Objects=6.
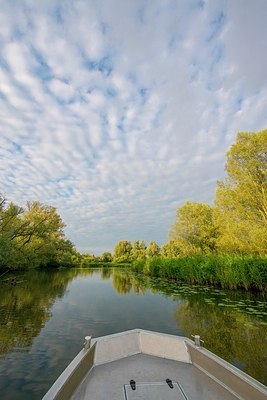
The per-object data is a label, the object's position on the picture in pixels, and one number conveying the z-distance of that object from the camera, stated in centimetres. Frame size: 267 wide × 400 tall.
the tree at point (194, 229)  2916
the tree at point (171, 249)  3452
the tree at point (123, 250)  7399
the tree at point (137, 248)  7025
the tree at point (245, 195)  1598
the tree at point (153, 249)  5958
